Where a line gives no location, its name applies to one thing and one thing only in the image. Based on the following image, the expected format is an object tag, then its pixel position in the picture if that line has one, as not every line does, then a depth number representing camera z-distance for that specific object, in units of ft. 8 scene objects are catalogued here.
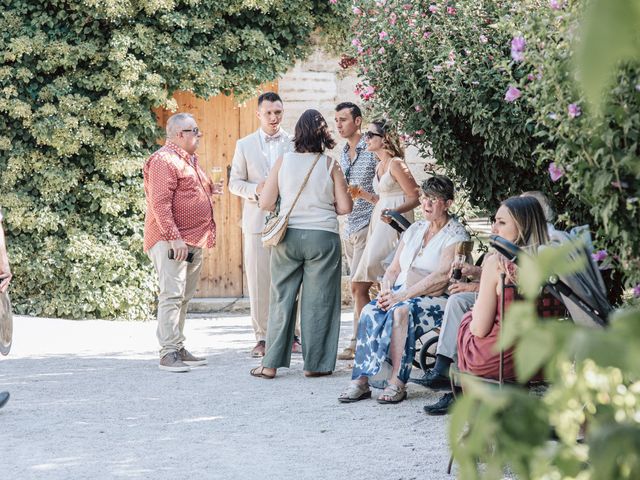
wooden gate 67.93
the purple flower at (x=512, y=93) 25.45
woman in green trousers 39.99
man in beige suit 45.85
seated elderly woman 35.39
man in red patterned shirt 42.43
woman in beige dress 41.94
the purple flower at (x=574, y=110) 20.80
